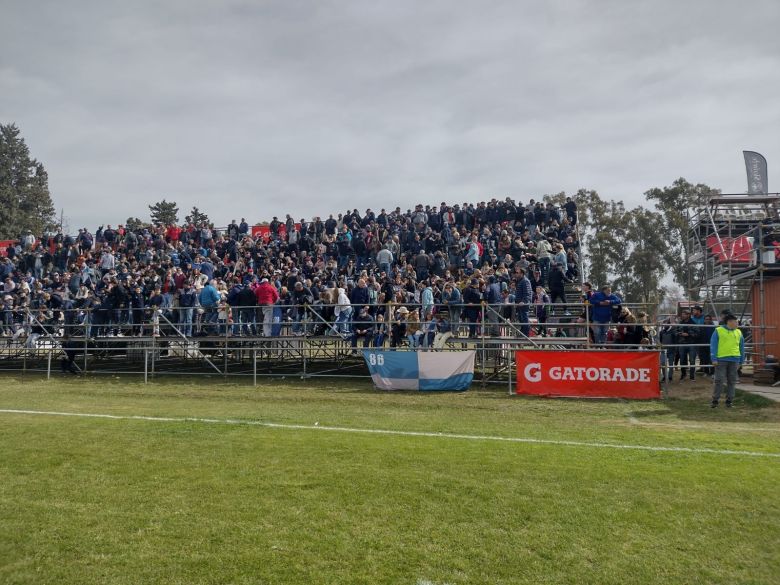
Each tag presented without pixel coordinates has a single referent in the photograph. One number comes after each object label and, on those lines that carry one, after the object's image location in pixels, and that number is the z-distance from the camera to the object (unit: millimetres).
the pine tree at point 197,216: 104525
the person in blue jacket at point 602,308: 16597
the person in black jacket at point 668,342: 15820
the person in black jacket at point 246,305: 20594
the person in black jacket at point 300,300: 20156
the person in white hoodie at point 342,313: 19283
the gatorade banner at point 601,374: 15219
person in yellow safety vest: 13531
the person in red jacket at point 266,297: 20000
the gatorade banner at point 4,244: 40909
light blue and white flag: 16875
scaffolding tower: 18891
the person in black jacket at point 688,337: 17656
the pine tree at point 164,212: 108312
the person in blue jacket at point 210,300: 20719
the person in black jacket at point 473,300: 18672
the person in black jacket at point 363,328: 19203
